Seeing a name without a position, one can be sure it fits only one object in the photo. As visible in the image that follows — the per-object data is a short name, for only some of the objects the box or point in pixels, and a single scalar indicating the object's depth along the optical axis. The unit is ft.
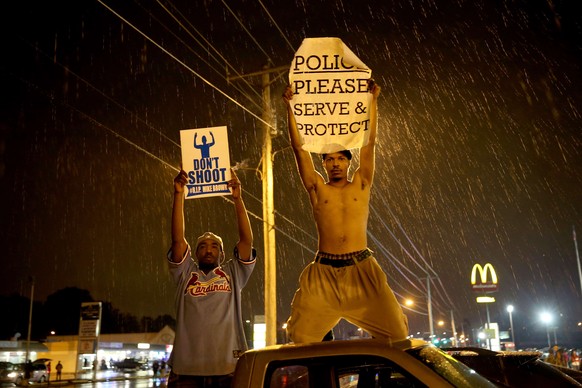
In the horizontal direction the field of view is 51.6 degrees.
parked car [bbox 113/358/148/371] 176.04
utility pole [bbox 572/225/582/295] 113.52
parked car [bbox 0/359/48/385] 112.37
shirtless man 14.93
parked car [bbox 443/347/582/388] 20.70
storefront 172.04
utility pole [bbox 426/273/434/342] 134.68
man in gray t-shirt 16.76
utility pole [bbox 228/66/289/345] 48.83
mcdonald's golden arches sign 74.84
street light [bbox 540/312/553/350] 151.62
